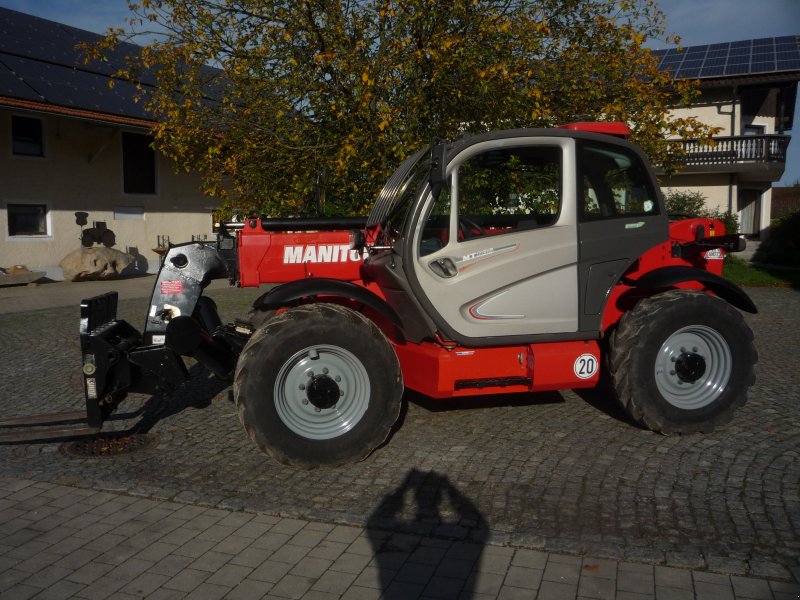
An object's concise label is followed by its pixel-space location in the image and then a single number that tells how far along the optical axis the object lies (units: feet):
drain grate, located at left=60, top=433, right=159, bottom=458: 18.91
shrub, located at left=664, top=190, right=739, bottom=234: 79.20
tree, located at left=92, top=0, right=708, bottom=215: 28.99
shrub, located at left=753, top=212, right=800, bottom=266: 83.82
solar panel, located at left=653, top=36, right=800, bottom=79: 84.43
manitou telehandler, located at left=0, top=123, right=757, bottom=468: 17.35
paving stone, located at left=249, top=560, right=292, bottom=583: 12.53
